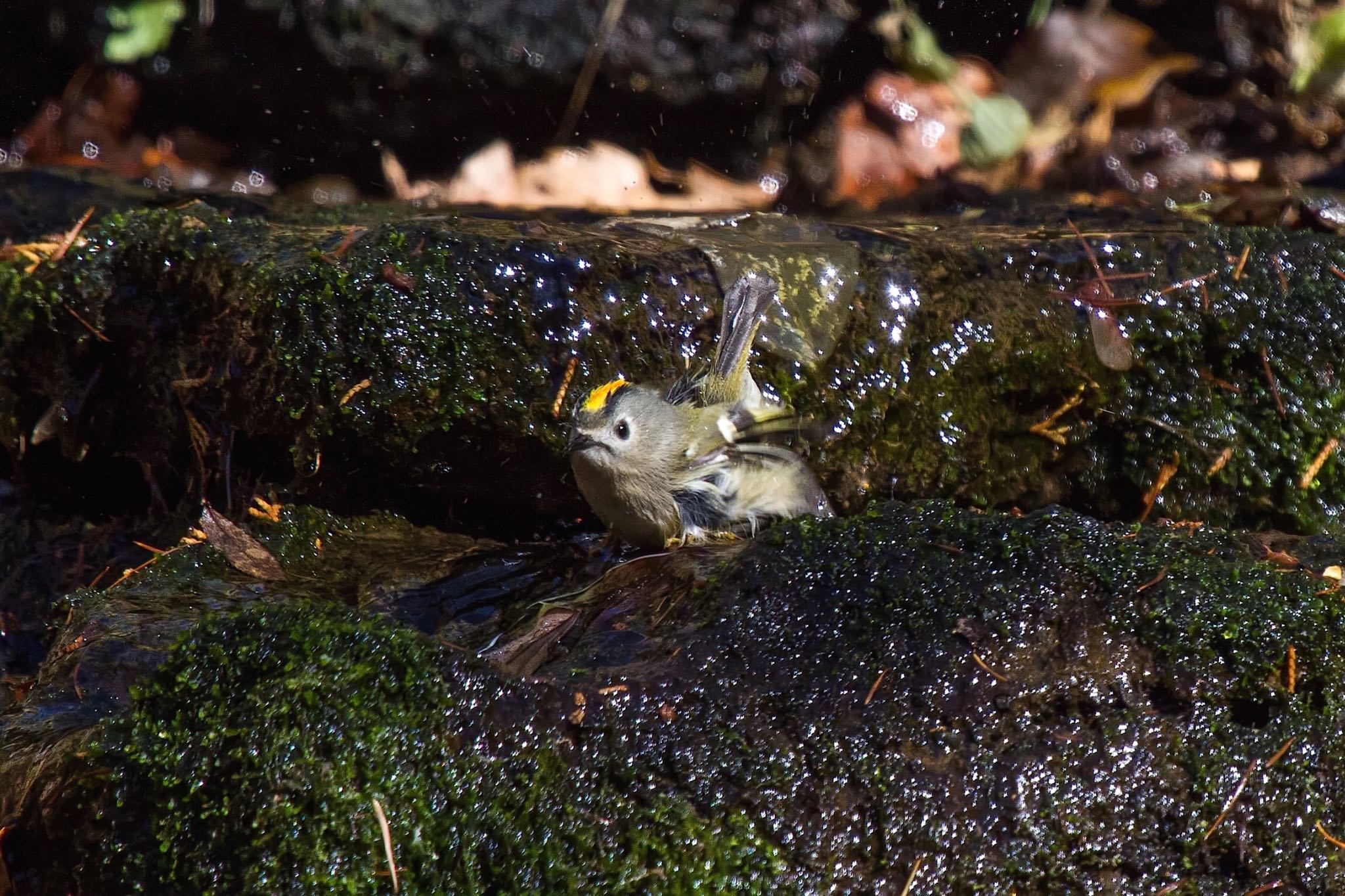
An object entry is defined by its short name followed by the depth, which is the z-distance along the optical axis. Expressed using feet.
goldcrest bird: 27.30
